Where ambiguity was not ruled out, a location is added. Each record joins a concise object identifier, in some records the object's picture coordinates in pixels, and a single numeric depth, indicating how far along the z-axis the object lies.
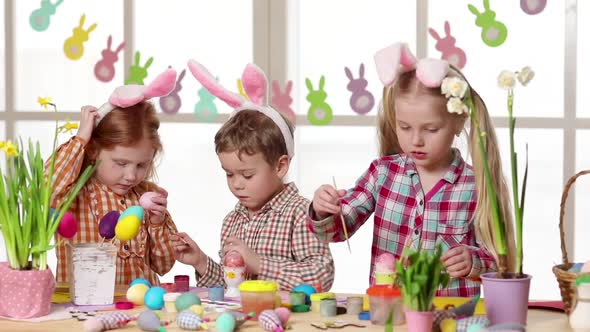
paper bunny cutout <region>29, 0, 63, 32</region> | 5.12
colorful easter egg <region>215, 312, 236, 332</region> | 2.03
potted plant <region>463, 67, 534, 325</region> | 2.01
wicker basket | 2.05
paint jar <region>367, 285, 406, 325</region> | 2.08
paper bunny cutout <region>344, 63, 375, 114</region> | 4.65
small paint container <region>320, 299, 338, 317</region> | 2.19
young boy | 2.67
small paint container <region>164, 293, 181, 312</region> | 2.24
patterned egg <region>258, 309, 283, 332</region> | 2.04
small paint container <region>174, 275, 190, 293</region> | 2.46
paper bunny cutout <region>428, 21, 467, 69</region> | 4.53
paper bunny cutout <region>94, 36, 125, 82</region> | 4.96
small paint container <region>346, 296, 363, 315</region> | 2.20
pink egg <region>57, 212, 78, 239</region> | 2.38
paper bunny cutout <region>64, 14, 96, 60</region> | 5.05
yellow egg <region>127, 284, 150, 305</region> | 2.32
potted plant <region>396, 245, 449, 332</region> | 1.90
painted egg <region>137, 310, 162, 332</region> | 2.07
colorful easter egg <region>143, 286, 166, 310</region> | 2.27
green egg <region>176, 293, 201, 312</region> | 2.20
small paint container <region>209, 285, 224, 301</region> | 2.37
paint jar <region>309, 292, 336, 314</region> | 2.24
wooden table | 2.07
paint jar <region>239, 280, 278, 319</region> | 2.16
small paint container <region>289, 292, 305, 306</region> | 2.25
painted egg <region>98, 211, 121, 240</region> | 2.45
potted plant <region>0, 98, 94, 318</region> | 2.21
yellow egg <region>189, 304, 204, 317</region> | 2.13
